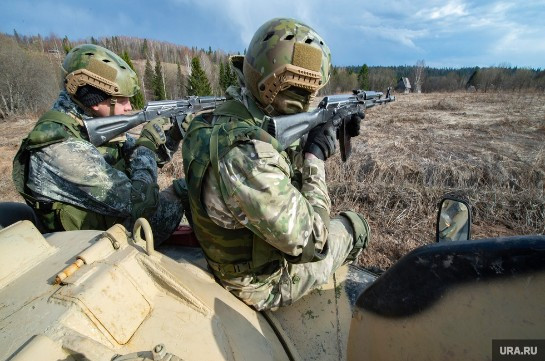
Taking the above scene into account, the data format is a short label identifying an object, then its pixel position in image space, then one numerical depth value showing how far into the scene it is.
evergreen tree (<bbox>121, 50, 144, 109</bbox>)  34.17
